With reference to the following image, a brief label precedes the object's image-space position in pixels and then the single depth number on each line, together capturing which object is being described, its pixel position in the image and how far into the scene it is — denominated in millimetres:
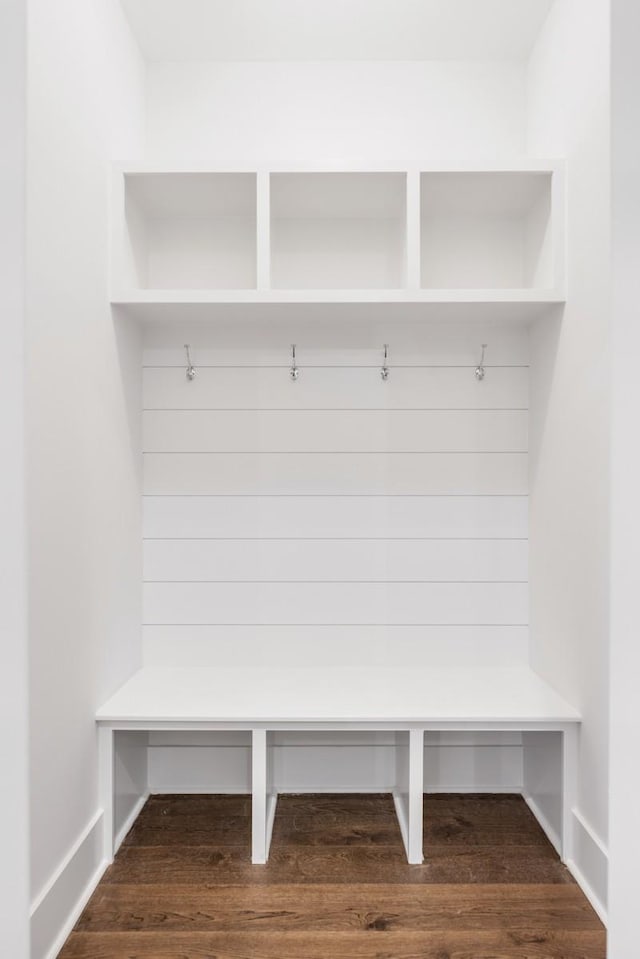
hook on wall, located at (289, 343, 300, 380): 2576
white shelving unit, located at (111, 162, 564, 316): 2188
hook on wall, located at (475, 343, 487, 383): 2562
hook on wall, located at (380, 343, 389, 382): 2576
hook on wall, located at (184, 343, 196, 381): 2568
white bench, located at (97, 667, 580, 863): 2082
